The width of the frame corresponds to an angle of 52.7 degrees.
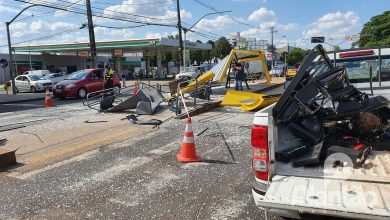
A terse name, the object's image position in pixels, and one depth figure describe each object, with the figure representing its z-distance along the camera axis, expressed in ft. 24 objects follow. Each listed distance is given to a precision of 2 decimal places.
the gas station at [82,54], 153.79
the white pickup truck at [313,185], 9.73
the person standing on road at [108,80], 59.00
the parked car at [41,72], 131.50
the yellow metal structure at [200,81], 49.26
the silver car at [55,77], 117.39
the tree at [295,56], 353.61
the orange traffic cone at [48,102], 56.95
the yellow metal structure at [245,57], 53.75
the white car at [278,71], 151.12
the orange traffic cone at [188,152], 21.70
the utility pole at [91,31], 92.32
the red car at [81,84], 68.23
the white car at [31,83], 101.50
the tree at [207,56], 308.81
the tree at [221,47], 296.71
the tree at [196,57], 307.17
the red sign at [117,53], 149.48
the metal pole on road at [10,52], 88.03
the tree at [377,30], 240.01
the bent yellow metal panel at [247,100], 37.55
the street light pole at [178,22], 130.11
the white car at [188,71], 128.36
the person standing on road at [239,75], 60.18
